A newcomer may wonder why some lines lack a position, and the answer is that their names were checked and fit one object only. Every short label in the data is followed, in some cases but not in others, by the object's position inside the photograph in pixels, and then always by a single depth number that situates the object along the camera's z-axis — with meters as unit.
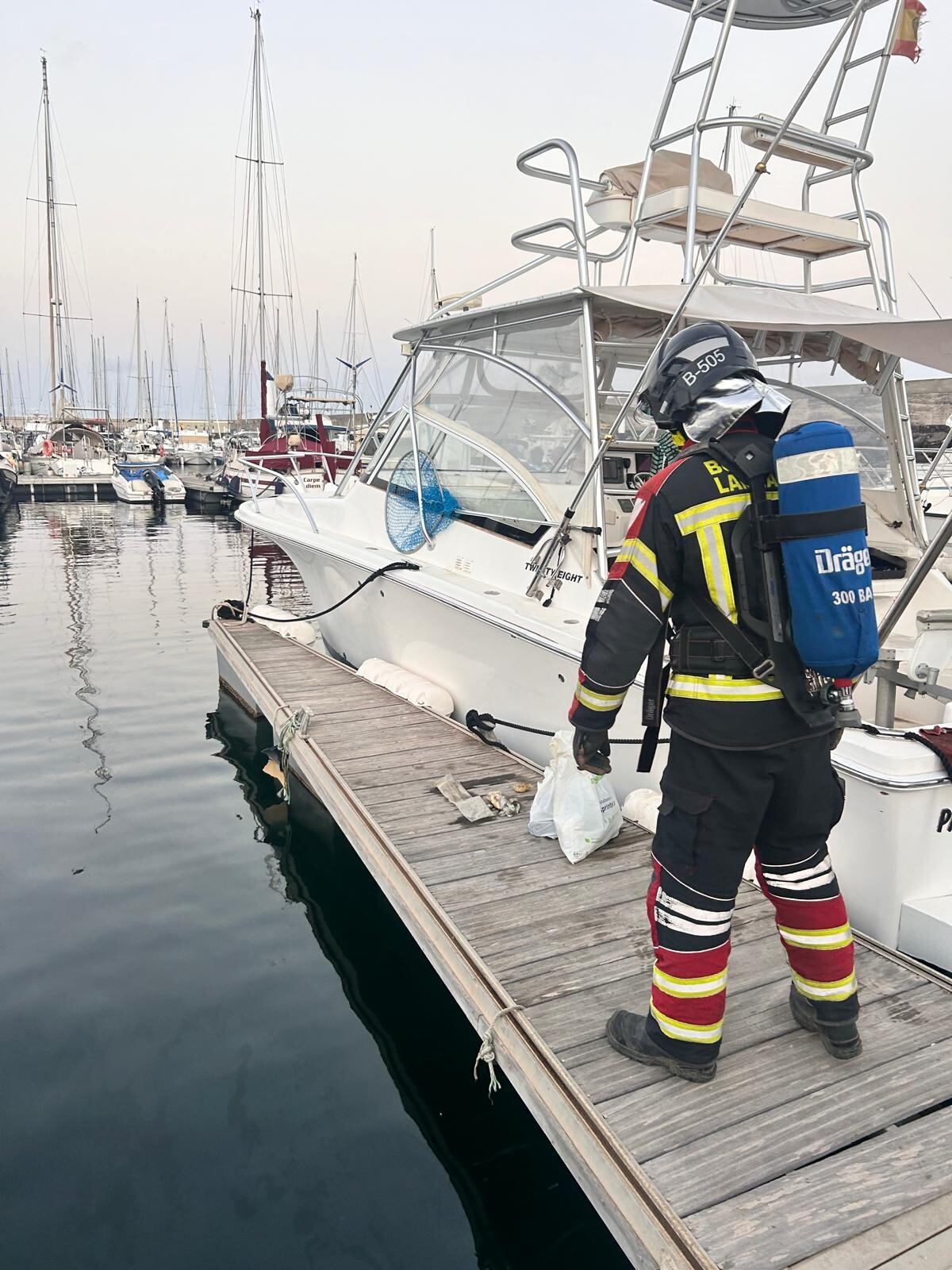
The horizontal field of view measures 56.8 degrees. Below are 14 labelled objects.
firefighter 2.04
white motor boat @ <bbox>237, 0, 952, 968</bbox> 2.88
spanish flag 4.07
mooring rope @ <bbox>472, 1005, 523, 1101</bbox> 2.47
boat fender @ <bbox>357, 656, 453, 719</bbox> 5.44
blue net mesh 5.43
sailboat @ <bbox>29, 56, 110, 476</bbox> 32.72
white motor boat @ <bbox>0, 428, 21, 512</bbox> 25.84
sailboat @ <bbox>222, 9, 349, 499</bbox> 23.52
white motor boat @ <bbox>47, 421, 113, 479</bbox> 31.95
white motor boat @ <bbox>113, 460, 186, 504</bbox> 28.92
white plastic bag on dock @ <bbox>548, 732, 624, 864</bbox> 3.49
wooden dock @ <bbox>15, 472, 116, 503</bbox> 29.36
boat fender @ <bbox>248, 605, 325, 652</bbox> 7.73
